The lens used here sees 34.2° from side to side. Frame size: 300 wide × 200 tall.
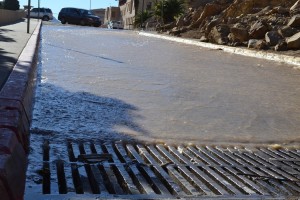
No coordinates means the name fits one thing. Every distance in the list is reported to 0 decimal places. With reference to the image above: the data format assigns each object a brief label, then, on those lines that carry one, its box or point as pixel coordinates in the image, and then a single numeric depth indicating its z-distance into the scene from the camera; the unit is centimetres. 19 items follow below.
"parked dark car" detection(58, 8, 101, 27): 4156
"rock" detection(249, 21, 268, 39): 1725
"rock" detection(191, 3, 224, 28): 2752
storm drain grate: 335
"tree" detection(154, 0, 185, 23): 3519
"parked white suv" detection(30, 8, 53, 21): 4822
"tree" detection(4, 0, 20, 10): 4820
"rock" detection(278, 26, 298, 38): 1565
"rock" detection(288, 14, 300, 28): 1620
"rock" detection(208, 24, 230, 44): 1902
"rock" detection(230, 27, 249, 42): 1767
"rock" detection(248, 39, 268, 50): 1580
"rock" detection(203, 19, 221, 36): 2206
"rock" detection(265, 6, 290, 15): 1961
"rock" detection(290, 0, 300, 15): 1841
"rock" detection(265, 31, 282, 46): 1559
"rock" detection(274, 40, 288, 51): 1477
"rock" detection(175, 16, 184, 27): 2989
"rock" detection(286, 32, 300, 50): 1423
